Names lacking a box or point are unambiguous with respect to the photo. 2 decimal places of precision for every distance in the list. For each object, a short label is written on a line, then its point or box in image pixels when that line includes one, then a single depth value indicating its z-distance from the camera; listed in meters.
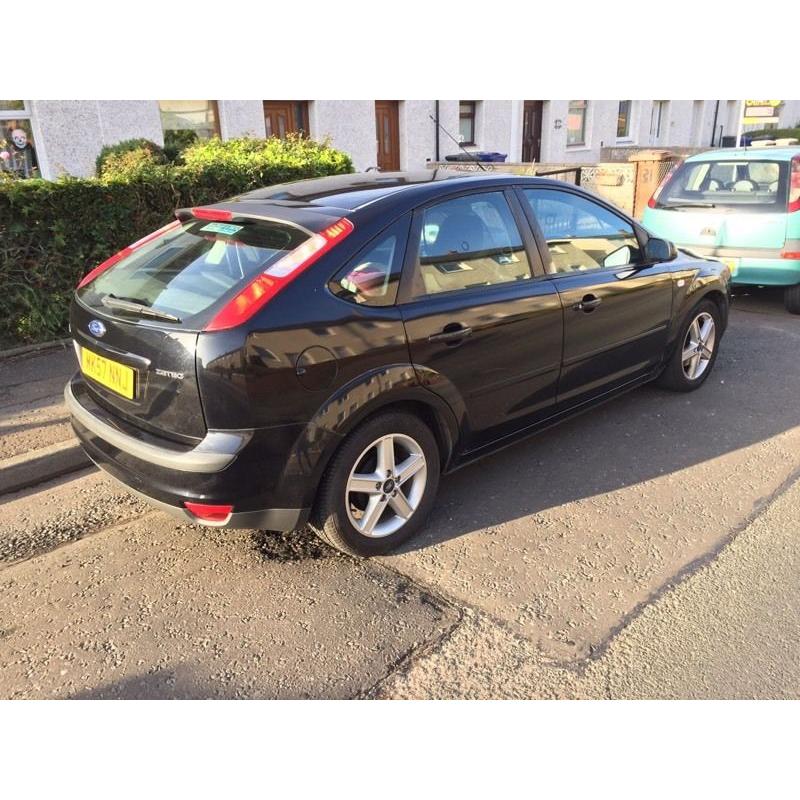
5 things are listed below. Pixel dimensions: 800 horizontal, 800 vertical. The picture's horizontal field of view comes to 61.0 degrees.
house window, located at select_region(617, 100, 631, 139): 25.98
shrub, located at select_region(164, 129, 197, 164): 12.48
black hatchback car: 2.60
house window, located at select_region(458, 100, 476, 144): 19.56
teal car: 6.75
